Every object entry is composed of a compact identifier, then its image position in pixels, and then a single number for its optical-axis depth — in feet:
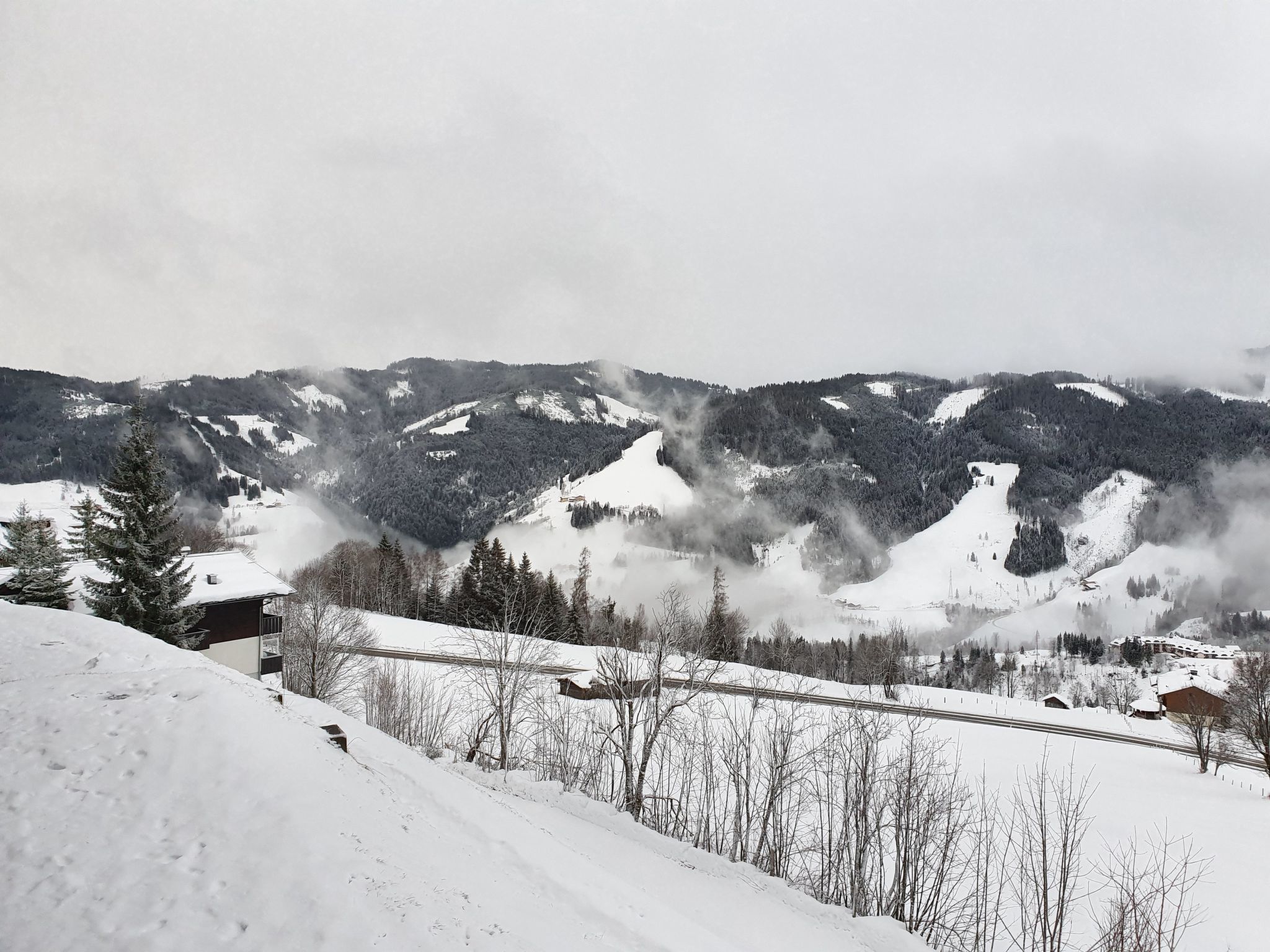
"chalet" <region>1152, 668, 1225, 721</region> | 231.50
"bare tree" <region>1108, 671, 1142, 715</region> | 381.56
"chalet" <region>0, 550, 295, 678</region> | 104.88
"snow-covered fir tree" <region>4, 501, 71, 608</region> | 93.30
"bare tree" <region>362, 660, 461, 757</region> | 105.50
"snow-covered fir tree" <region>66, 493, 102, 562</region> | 100.94
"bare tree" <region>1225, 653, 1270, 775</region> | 134.31
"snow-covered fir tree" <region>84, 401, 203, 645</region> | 88.07
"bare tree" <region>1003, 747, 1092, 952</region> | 55.93
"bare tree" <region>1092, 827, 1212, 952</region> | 51.34
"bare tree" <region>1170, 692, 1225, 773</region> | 145.18
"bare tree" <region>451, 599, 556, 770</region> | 84.23
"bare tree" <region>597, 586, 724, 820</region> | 75.56
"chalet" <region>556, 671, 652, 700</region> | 150.51
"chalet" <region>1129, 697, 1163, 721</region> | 249.14
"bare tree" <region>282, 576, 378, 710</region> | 114.32
